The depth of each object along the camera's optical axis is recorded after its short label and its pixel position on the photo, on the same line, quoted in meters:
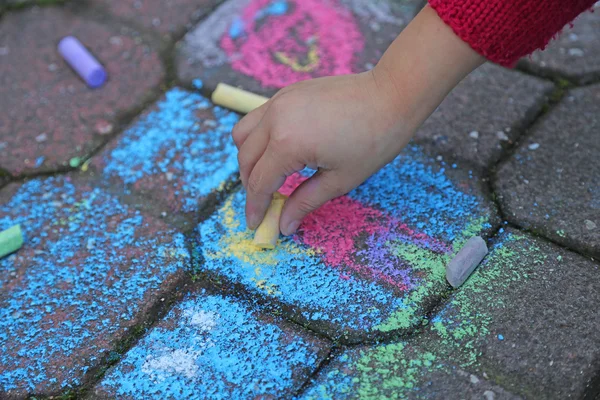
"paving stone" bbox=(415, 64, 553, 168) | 0.77
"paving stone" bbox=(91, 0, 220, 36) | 0.87
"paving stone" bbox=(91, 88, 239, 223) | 0.76
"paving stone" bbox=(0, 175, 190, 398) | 0.69
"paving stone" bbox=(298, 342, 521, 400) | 0.66
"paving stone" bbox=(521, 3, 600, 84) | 0.81
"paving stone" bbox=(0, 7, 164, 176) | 0.80
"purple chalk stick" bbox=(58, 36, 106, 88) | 0.83
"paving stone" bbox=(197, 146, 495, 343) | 0.70
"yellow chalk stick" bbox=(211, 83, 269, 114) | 0.79
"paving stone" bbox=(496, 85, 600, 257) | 0.72
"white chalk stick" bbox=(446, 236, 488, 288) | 0.70
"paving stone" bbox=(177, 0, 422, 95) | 0.83
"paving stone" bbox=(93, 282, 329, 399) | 0.67
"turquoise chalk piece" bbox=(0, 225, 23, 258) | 0.73
